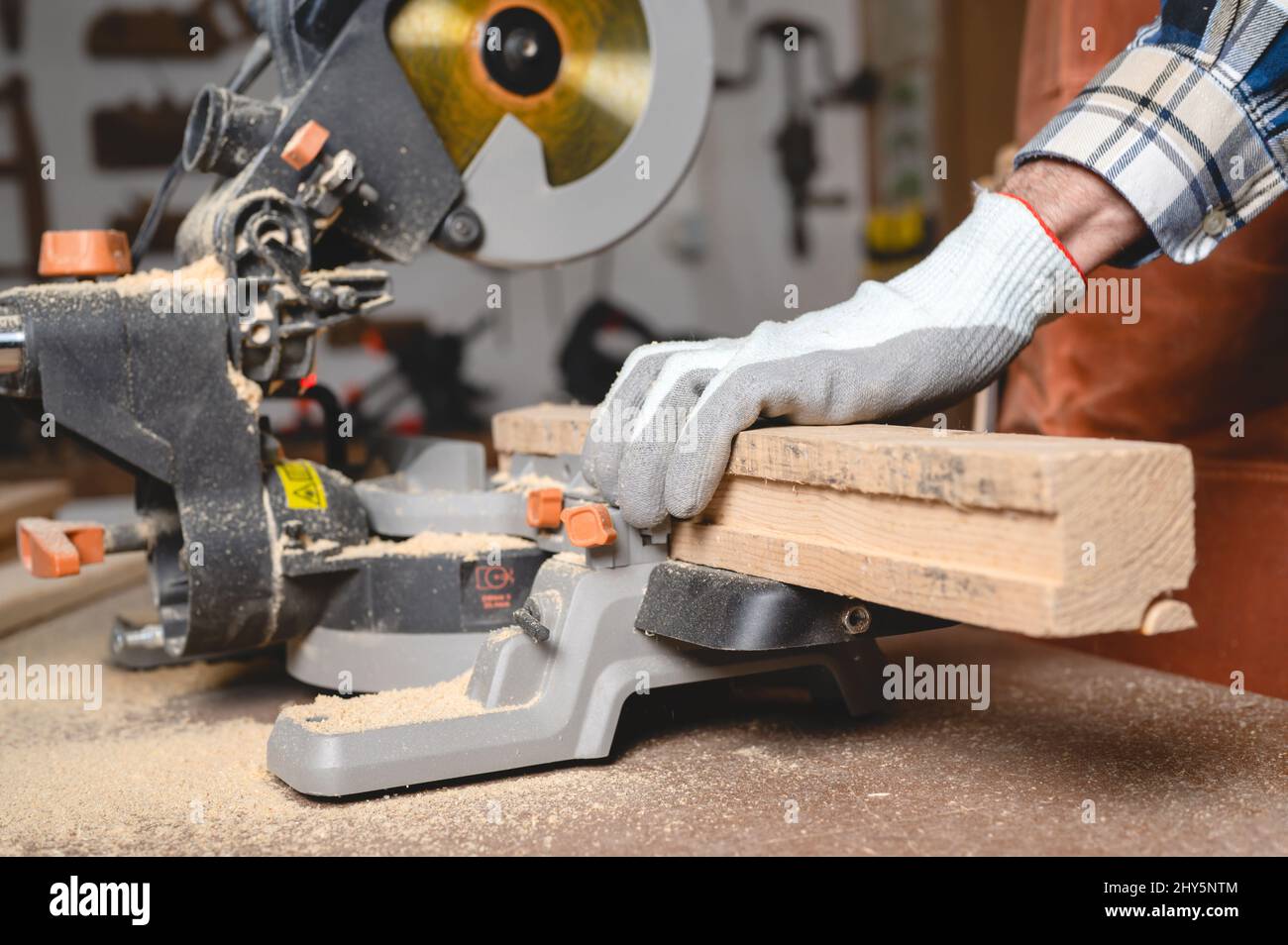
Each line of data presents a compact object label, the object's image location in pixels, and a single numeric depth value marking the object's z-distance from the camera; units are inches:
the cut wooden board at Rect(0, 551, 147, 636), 74.2
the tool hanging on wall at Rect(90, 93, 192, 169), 176.6
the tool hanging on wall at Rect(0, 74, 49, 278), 173.8
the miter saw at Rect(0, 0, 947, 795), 43.3
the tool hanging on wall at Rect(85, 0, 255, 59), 174.7
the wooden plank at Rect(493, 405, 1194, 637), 31.2
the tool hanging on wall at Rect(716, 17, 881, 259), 187.6
